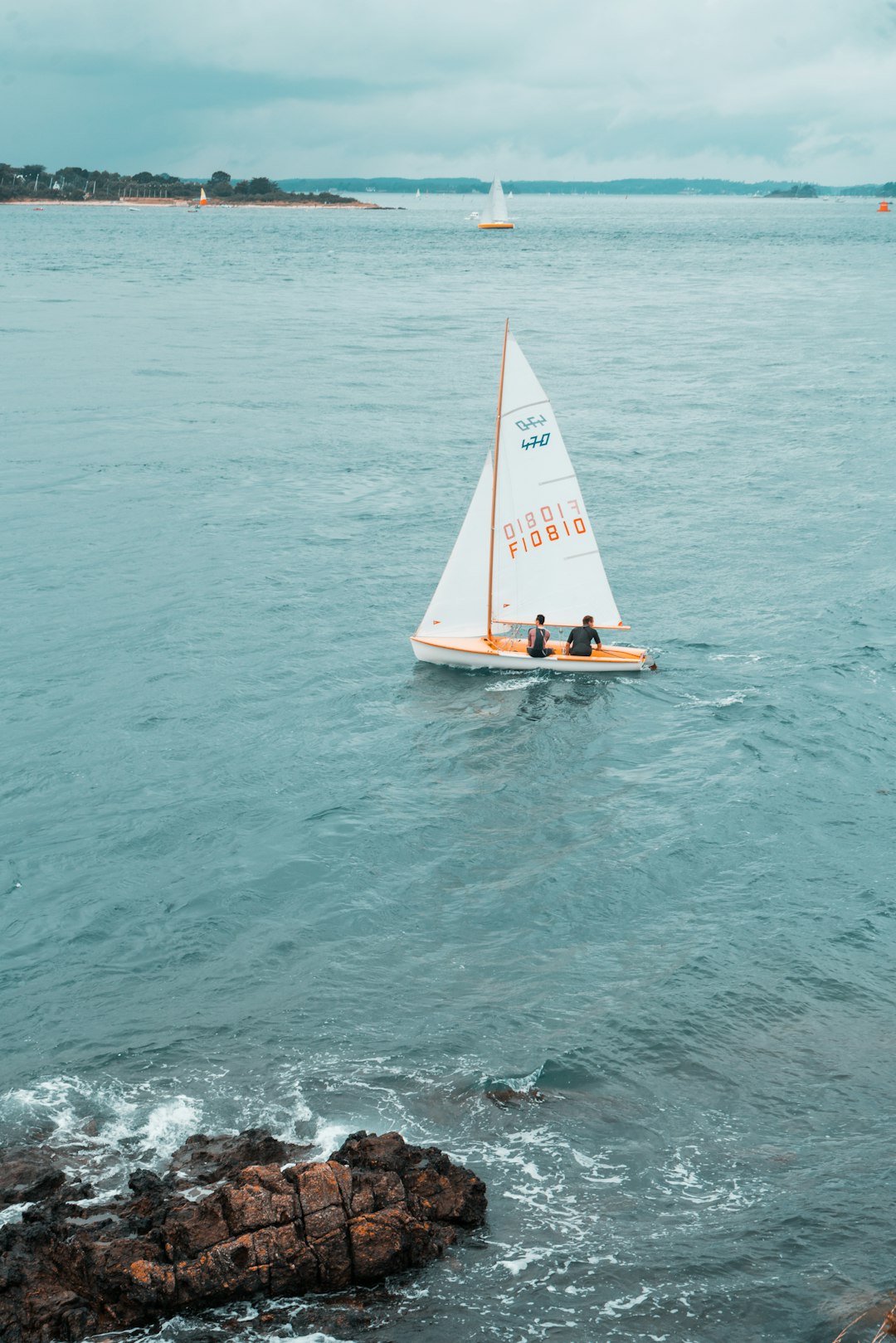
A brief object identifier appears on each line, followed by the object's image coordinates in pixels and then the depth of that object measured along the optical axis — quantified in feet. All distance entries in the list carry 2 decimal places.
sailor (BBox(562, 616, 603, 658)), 144.25
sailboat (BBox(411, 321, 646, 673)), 143.64
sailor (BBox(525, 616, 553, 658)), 143.64
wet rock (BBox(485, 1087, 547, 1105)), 78.79
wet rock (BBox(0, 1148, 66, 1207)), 67.97
